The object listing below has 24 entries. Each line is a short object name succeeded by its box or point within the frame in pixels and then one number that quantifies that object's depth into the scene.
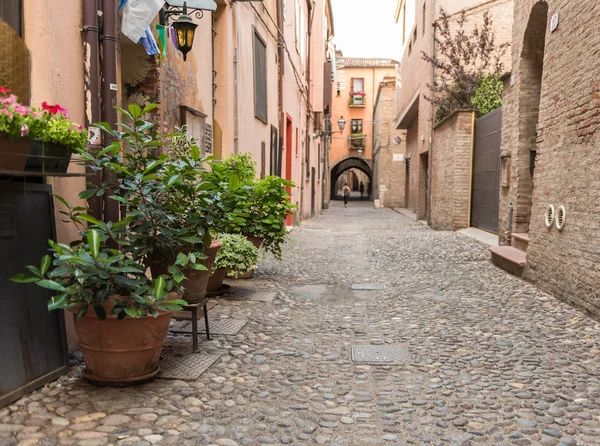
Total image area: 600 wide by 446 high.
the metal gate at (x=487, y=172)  10.45
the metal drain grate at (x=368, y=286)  6.03
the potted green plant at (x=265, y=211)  5.95
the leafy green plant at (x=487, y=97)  12.29
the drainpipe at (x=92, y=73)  3.59
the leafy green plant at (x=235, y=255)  5.23
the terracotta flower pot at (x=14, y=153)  2.44
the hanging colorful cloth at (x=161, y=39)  4.81
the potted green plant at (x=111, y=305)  2.63
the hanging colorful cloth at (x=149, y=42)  4.39
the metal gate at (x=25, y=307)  2.65
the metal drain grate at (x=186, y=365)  3.16
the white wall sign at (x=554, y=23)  5.64
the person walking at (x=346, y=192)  31.69
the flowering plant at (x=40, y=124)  2.38
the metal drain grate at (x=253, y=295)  5.32
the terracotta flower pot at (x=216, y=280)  5.33
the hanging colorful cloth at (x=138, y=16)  4.00
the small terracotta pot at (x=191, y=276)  3.38
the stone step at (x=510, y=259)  6.50
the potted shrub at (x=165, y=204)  3.06
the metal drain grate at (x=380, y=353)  3.58
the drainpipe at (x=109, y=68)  3.72
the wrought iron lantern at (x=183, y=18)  4.73
